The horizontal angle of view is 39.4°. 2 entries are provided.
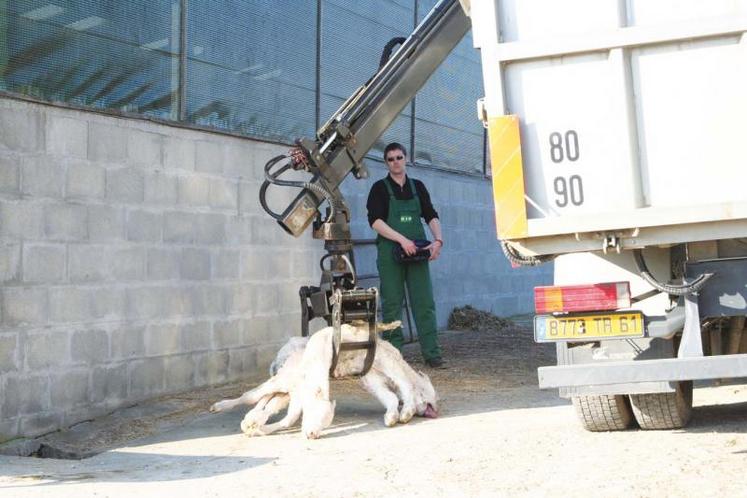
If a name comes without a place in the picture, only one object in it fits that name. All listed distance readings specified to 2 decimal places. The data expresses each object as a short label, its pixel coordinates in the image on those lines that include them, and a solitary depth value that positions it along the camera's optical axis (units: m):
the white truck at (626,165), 5.19
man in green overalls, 9.58
